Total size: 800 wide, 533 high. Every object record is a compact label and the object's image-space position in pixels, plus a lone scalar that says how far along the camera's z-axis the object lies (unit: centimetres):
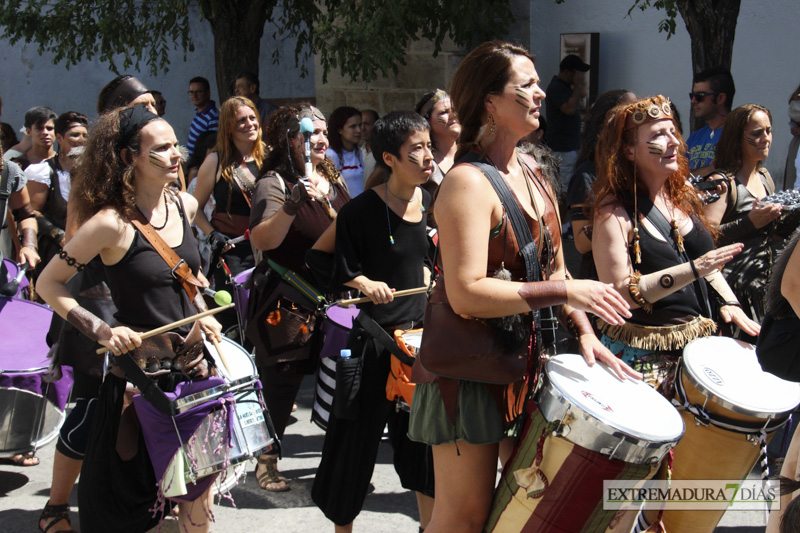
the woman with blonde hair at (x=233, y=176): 588
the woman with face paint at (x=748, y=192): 504
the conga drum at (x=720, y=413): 308
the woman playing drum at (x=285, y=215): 454
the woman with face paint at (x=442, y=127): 552
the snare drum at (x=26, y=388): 432
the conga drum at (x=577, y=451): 247
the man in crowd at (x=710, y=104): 650
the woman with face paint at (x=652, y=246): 338
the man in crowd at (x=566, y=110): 933
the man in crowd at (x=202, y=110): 1014
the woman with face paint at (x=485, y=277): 257
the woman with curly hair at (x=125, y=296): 348
